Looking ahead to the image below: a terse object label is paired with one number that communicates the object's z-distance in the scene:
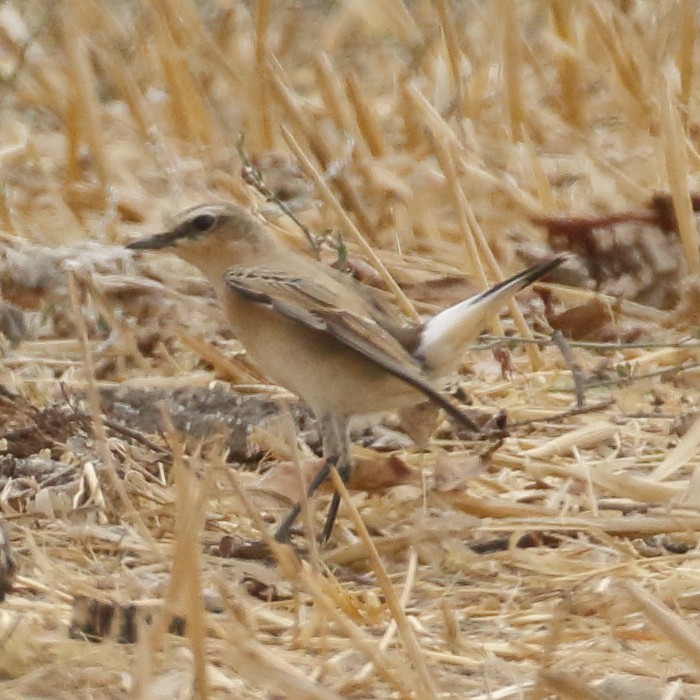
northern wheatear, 6.93
